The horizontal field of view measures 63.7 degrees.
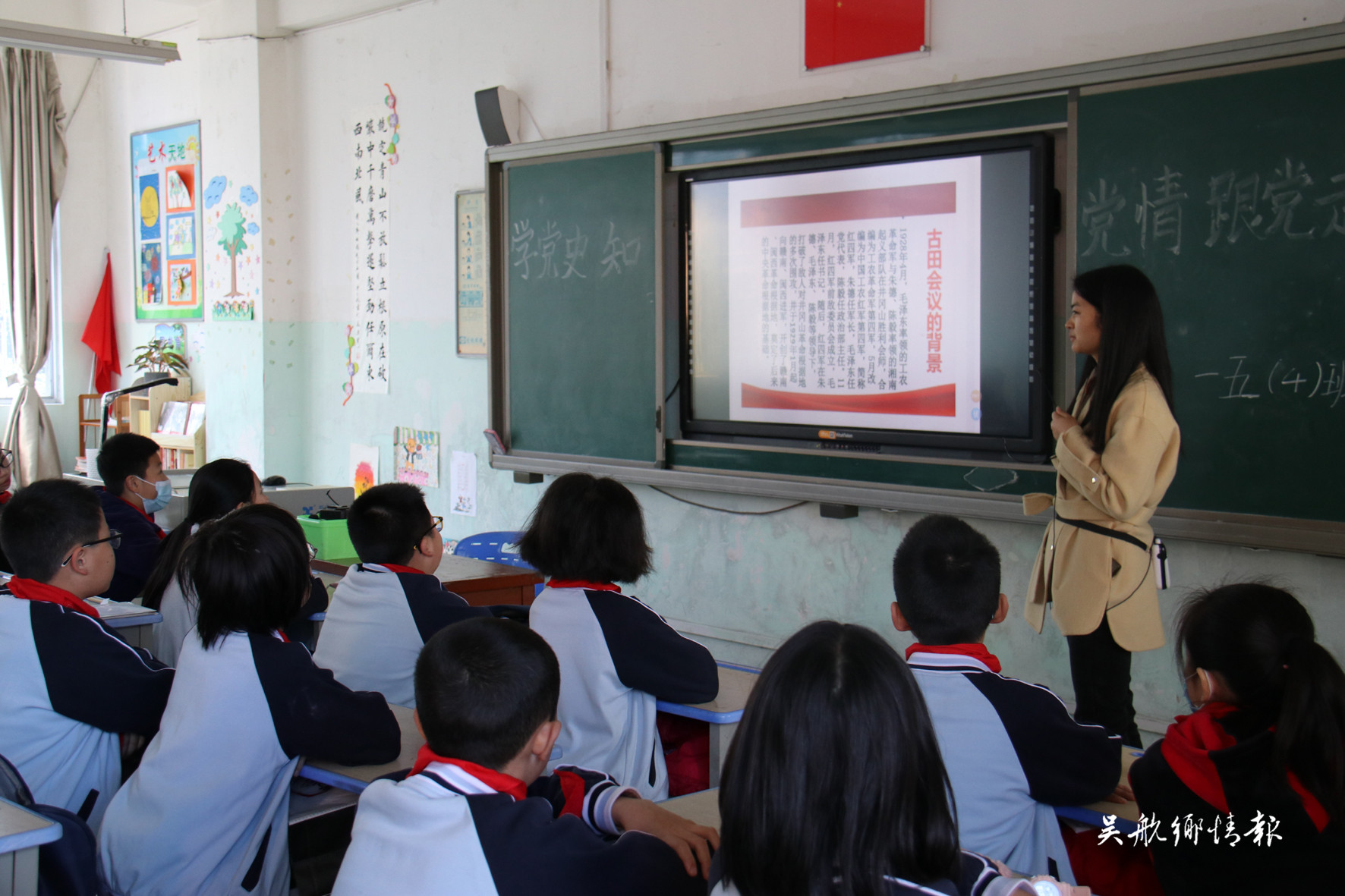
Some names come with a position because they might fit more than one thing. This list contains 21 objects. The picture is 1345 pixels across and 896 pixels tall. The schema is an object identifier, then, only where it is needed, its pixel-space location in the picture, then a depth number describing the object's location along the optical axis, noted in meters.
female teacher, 2.25
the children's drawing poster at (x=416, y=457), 5.04
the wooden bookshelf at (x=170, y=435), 6.14
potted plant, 6.37
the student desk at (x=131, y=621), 2.53
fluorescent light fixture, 4.77
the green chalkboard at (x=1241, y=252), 2.56
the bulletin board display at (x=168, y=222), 6.24
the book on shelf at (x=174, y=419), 6.26
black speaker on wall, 4.40
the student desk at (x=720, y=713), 1.94
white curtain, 6.72
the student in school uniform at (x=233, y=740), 1.65
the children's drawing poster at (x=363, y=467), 5.34
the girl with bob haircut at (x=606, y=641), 1.94
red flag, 6.98
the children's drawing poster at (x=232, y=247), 5.59
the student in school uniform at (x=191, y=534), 2.51
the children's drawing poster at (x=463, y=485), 4.86
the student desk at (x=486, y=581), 3.11
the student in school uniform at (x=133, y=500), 3.11
